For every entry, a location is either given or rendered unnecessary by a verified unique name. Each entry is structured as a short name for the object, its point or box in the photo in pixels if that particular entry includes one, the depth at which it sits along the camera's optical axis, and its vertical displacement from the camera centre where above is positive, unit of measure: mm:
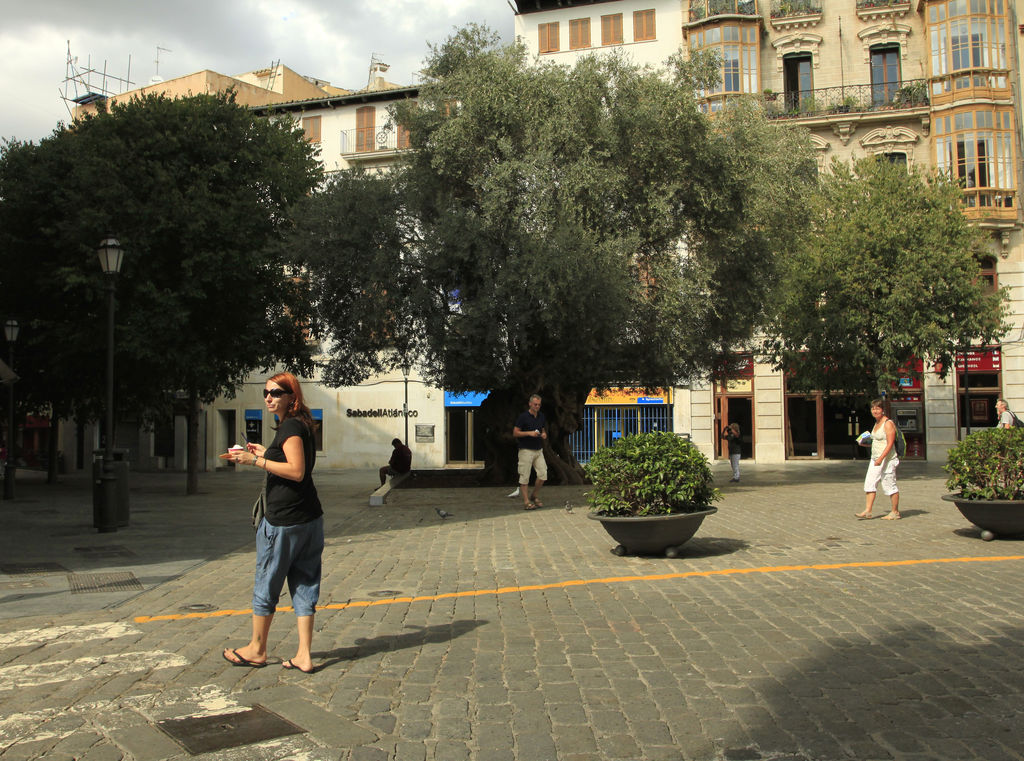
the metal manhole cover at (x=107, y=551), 10852 -1662
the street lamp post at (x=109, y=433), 13234 -207
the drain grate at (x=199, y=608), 7241 -1570
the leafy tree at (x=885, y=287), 23312 +3239
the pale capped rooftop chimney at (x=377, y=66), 47531 +18820
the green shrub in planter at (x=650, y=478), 8789 -663
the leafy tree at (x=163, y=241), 19391 +4035
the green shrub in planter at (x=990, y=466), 9477 -642
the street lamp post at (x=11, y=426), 20516 -113
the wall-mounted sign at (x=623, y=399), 35094 +503
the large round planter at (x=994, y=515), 9484 -1189
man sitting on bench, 22188 -1189
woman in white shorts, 12375 -793
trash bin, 13227 -1227
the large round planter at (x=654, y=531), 8820 -1213
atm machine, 32719 -643
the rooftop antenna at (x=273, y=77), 47500 +18329
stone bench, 16858 -1545
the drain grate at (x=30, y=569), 9548 -1631
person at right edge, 16817 -172
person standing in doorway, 22531 -892
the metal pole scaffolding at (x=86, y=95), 49188 +18443
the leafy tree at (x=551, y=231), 17078 +3703
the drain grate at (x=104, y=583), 8383 -1609
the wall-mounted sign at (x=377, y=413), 37906 +108
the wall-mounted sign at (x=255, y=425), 39188 -330
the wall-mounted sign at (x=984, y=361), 31984 +1653
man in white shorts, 14812 -498
